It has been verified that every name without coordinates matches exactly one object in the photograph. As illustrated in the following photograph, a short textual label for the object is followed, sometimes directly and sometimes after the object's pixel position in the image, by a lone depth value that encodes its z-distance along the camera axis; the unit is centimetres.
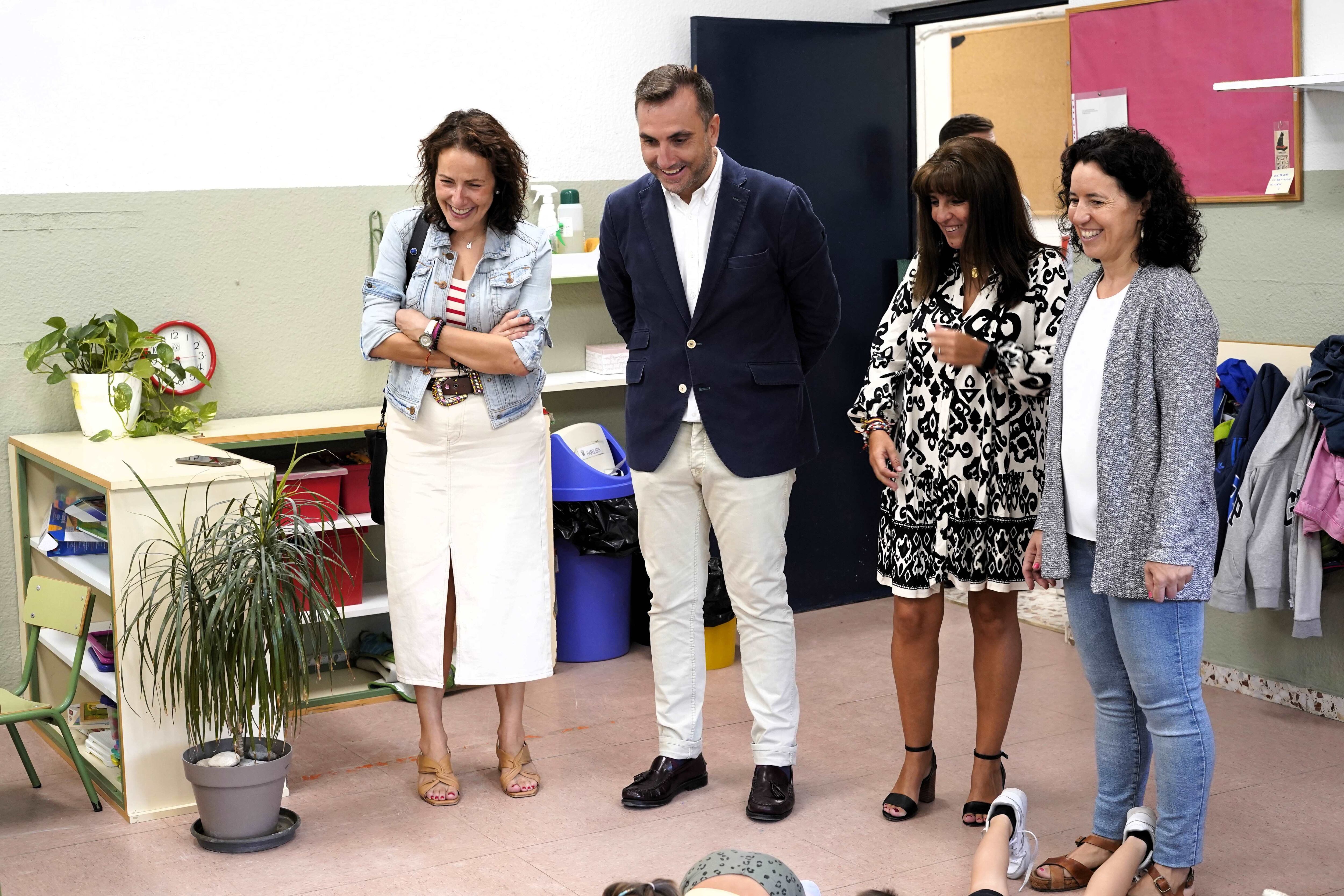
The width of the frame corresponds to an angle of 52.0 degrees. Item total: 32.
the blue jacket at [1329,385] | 376
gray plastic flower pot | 323
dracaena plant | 320
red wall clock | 442
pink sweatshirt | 376
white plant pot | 408
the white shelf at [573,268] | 479
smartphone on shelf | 360
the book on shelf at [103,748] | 369
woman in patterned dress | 306
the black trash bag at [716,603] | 459
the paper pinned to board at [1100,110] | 447
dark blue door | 509
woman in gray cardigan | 258
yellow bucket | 462
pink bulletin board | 404
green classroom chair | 345
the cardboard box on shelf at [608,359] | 507
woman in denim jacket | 337
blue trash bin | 477
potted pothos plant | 409
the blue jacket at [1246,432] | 402
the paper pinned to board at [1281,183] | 404
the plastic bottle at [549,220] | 491
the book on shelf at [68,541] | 407
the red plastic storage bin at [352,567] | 448
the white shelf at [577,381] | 484
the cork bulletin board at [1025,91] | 582
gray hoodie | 388
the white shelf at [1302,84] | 373
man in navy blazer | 327
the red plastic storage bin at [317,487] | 429
